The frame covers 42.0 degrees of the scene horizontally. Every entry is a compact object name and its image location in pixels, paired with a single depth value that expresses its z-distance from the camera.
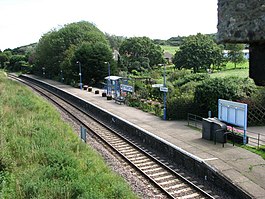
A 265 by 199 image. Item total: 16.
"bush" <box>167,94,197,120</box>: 22.55
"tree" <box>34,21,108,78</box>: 62.25
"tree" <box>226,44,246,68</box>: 72.81
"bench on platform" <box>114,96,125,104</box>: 30.89
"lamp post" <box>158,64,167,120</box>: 22.70
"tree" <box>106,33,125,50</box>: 116.00
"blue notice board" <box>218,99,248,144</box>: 16.09
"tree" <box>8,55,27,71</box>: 103.50
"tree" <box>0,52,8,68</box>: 122.47
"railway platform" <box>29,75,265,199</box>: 11.64
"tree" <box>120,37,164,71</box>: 71.94
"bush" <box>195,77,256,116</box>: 20.45
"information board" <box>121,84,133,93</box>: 30.13
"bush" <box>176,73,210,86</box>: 31.01
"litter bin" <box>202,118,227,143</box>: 16.11
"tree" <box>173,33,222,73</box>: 63.12
